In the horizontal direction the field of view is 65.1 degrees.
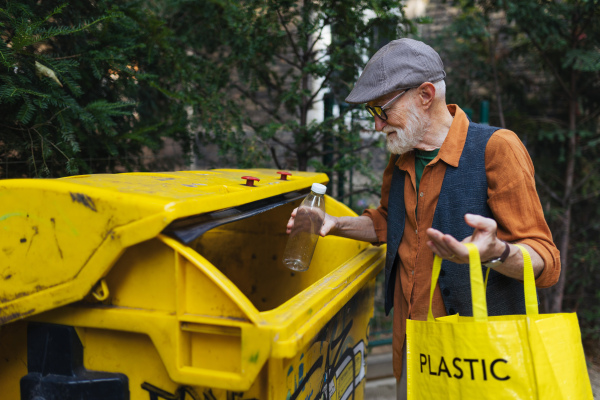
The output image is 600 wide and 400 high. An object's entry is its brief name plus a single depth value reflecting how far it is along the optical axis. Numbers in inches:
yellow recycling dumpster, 48.6
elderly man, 60.1
